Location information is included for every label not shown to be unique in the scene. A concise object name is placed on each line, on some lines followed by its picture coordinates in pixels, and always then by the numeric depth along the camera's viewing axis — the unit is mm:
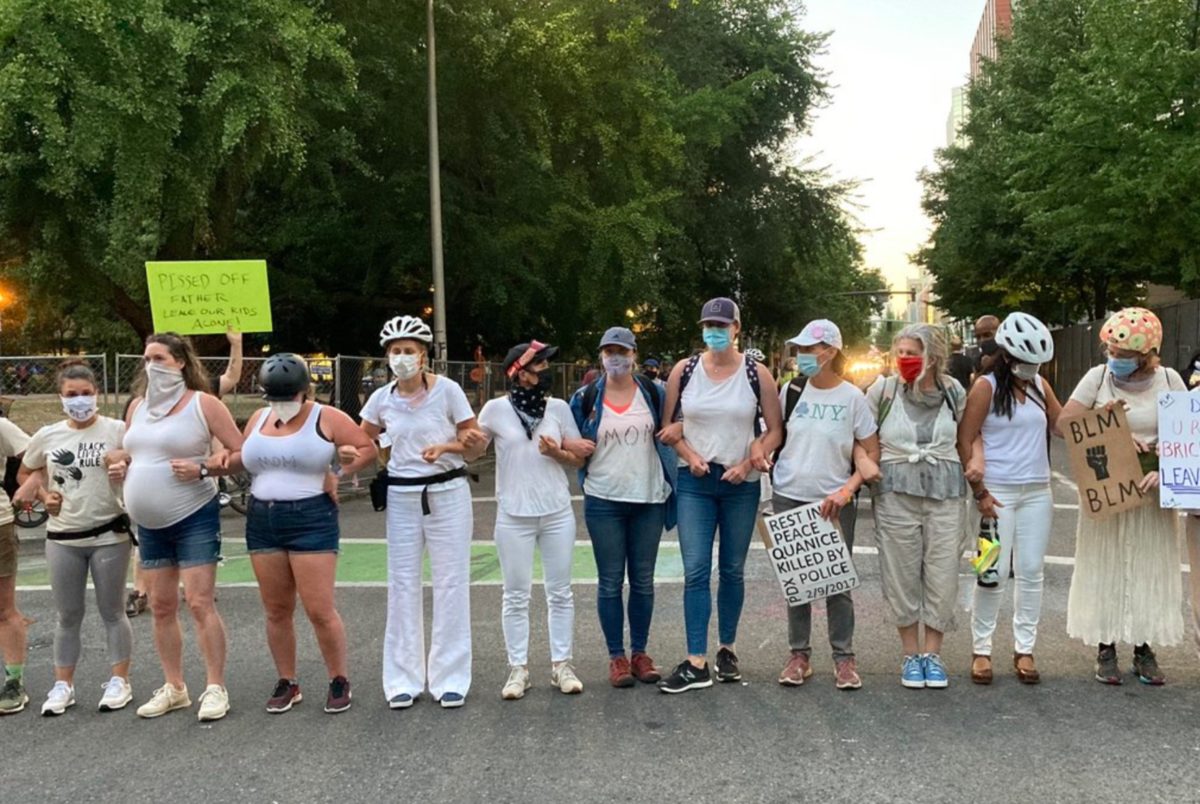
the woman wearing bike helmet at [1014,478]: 5156
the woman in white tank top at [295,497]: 4793
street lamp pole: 17609
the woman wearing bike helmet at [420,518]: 5055
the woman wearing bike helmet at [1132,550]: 5090
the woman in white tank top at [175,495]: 4824
